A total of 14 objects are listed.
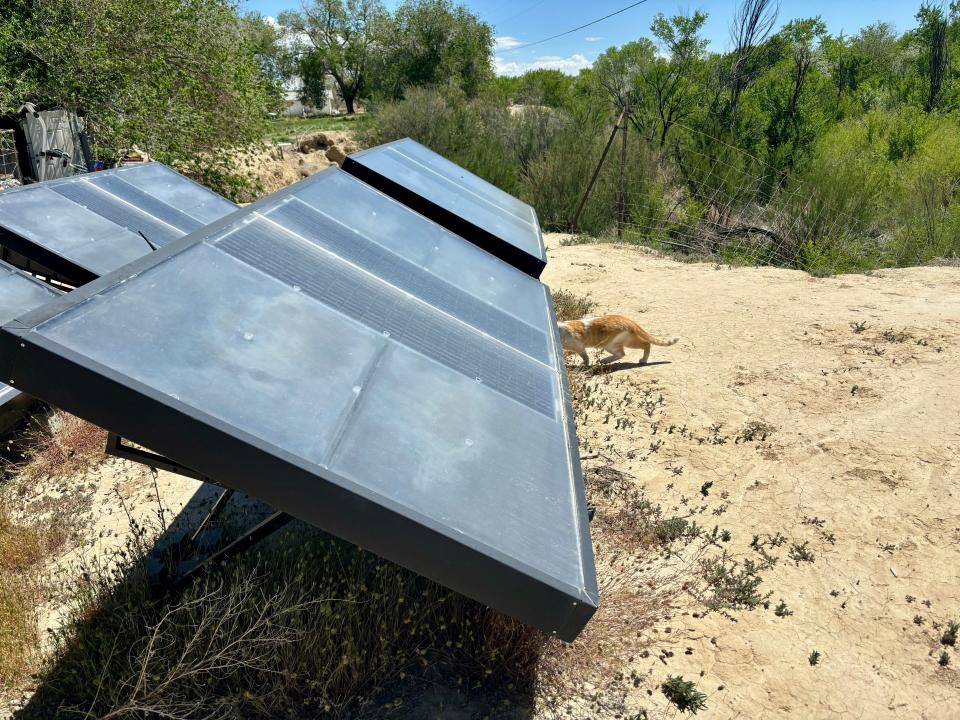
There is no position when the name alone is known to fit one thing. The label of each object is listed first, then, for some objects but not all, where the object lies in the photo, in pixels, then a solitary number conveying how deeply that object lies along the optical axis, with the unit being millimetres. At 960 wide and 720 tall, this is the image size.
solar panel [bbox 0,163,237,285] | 4586
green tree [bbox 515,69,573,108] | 45509
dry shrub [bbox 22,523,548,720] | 2777
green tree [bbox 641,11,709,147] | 18781
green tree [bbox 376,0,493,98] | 44281
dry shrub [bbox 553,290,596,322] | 9156
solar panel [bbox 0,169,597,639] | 1732
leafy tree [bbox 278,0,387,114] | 56344
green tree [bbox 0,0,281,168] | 13891
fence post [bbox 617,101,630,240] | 15266
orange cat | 7328
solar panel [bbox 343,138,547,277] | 5055
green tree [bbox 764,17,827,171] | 15664
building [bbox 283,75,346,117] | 62250
